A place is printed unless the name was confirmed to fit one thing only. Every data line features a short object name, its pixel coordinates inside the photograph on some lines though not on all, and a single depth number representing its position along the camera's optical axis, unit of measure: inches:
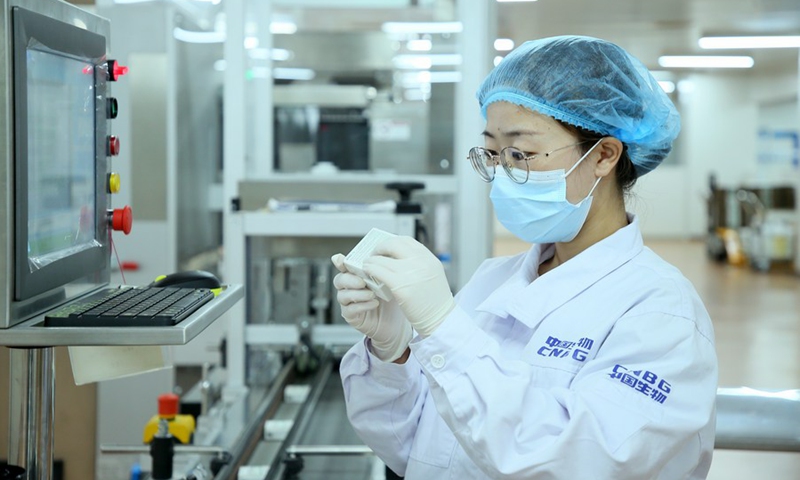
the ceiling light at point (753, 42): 354.9
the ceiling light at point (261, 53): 130.0
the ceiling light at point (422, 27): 163.6
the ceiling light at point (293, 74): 226.2
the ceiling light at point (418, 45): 205.3
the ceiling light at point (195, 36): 155.1
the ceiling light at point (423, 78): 162.2
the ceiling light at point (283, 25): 284.2
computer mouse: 51.9
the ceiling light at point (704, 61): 417.6
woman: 39.2
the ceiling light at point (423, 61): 160.1
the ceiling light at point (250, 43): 110.5
